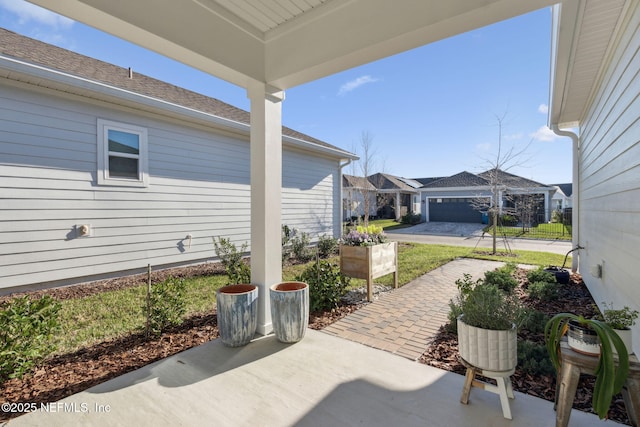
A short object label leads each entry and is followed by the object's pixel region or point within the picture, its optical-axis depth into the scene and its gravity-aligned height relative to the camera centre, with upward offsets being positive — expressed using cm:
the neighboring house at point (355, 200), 1982 +67
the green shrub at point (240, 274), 392 -92
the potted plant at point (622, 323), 172 -71
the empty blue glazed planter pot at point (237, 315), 302 -113
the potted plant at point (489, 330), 198 -85
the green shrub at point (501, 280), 474 -120
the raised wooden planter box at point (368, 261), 448 -85
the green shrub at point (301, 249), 834 -118
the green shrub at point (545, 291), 447 -130
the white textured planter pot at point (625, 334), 172 -76
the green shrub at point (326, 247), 861 -115
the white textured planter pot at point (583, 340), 164 -77
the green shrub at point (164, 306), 328 -114
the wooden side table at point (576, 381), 159 -100
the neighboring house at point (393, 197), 2350 +109
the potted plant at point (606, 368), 149 -84
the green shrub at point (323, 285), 408 -111
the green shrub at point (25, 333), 232 -105
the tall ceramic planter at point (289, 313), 305 -112
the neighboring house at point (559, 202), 2465 +64
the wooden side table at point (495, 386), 198 -127
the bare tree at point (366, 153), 1566 +306
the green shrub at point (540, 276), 501 -121
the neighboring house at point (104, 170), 472 +80
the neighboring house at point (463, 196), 1850 +92
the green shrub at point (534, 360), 250 -137
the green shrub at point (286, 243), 825 -100
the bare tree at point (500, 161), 988 +169
